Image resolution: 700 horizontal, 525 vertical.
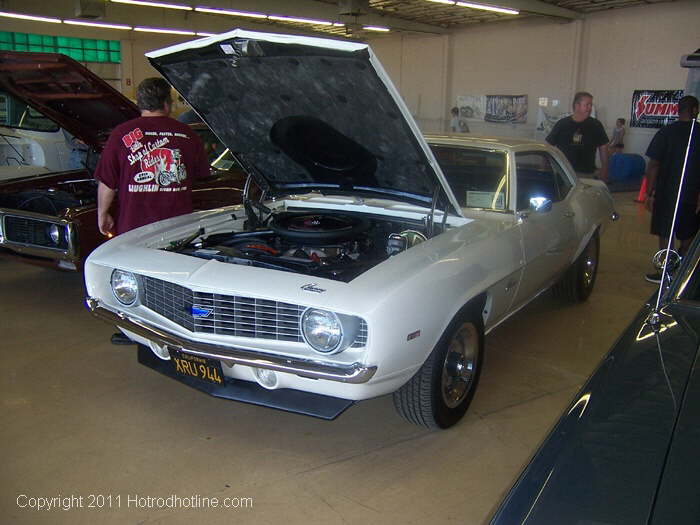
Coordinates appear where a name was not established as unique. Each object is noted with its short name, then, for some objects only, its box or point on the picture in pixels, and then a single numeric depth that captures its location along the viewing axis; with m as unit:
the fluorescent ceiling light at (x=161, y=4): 12.88
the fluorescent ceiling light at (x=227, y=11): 13.52
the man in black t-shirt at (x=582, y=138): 6.12
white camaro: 2.39
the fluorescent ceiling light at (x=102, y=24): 15.79
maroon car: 4.27
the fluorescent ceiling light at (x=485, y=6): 12.68
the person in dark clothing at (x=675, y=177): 5.04
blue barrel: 13.16
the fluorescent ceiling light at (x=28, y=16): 14.64
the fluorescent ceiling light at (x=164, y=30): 17.73
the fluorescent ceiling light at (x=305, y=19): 14.96
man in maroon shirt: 3.60
